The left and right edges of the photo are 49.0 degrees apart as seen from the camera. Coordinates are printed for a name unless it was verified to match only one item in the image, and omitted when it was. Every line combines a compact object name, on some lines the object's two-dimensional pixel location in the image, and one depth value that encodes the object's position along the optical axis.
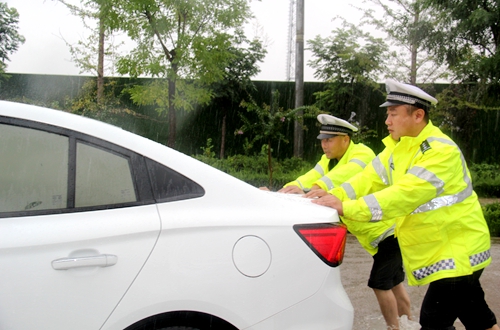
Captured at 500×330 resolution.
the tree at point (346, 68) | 14.59
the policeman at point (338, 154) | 4.17
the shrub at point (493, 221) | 8.84
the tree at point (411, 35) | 12.98
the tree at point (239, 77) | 15.39
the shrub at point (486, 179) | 13.05
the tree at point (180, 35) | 10.41
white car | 2.14
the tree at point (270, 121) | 11.82
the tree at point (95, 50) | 12.70
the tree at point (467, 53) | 10.47
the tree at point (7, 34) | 14.34
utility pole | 13.95
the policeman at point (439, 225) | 2.96
